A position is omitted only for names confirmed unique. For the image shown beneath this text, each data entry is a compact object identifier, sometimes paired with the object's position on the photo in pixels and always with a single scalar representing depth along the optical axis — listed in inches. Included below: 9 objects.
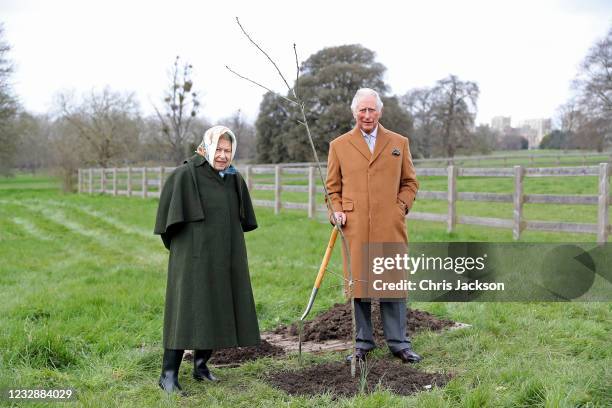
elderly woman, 154.7
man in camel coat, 171.5
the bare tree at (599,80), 1310.3
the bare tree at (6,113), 1268.5
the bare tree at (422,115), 1786.4
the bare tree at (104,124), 1370.6
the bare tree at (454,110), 1736.0
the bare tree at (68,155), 1266.0
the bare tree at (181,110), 1050.7
